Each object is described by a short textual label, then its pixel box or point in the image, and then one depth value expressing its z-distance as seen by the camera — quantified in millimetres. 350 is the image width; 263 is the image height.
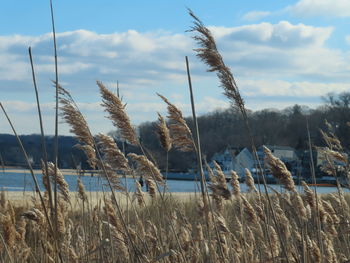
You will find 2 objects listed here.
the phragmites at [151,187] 8367
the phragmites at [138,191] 9339
